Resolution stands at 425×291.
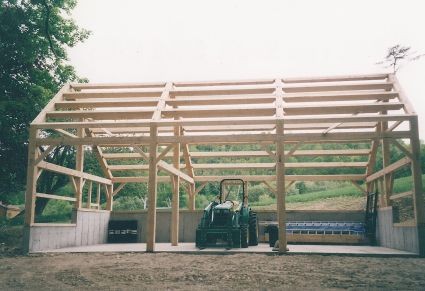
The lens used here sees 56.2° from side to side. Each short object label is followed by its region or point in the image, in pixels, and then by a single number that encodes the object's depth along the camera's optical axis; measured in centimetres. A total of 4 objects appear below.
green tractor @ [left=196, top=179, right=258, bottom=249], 1084
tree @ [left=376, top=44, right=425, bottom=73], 3628
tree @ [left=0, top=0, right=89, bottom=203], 1741
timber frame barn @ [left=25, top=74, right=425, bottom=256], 1040
